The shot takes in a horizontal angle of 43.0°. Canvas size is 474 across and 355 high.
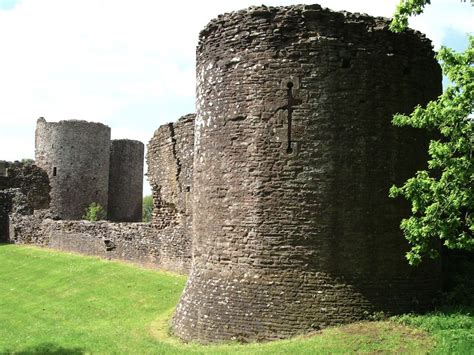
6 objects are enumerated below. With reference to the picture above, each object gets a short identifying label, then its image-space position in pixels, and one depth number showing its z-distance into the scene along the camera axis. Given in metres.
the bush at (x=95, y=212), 35.12
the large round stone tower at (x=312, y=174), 10.61
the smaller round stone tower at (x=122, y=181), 42.00
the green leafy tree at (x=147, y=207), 69.30
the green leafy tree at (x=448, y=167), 8.88
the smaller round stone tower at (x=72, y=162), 38.19
